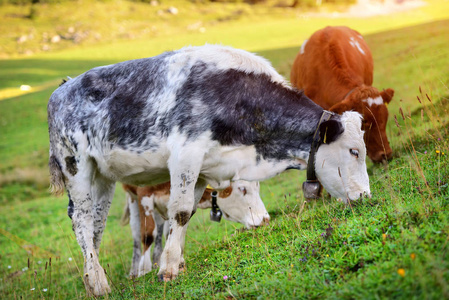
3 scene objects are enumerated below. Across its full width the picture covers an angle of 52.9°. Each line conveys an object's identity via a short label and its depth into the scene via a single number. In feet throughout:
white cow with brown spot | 23.26
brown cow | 23.06
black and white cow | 16.06
